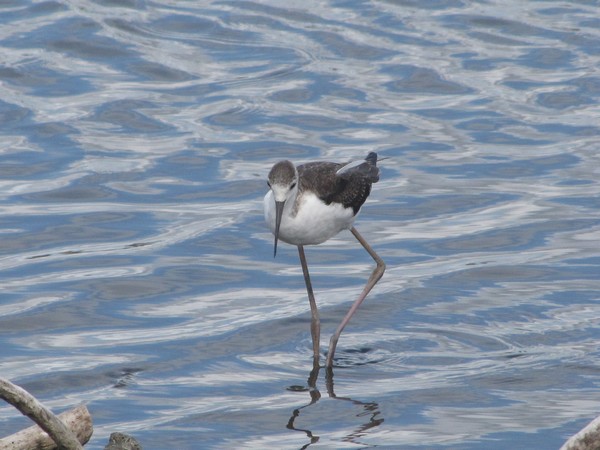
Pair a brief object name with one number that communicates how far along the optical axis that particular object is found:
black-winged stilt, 15.34
